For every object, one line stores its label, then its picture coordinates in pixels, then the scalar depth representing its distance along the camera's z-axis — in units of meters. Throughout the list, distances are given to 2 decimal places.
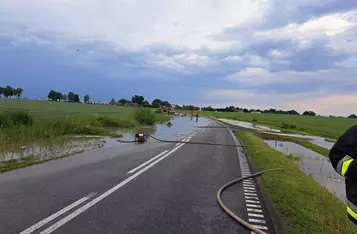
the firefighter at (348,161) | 2.64
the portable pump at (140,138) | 18.83
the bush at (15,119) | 19.86
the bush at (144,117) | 45.19
